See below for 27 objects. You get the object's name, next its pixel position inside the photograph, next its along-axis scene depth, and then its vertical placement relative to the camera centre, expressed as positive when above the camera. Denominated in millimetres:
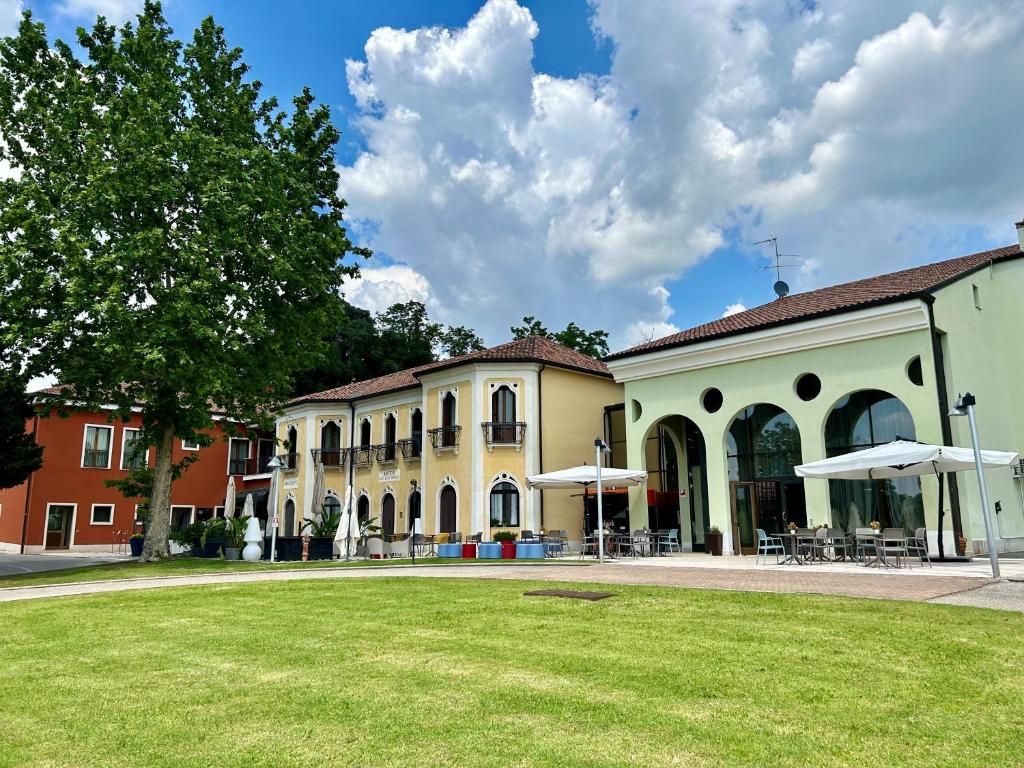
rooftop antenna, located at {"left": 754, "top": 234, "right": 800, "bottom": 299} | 29656 +9891
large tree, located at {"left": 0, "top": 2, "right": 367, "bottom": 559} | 17828 +7661
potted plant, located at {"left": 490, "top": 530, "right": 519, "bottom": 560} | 22250 -783
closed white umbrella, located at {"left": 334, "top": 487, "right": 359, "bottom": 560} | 22625 -384
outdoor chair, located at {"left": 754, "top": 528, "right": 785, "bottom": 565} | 18414 -891
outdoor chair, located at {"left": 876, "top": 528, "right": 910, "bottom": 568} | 15355 -746
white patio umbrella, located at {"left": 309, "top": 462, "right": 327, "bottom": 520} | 29447 +1010
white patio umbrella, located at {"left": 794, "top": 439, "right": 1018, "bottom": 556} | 15195 +1049
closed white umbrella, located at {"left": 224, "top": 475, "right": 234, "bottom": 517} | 29527 +768
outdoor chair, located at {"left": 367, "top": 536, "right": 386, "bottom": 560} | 23875 -1000
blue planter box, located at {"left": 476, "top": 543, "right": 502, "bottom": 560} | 22609 -1063
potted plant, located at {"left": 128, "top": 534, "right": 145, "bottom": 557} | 25609 -789
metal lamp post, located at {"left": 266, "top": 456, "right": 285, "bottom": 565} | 21673 +585
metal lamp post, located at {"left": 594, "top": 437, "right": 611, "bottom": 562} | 19109 +323
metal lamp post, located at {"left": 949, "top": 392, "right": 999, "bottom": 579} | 12617 +604
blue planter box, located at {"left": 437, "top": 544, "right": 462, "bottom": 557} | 23625 -1063
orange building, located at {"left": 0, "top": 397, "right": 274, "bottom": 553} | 35000 +1381
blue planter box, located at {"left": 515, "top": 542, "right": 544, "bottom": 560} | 21969 -1047
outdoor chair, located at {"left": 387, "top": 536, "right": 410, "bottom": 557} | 24722 -1025
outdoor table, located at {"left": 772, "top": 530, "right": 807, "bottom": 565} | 16938 -957
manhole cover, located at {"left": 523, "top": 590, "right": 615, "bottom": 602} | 10000 -1113
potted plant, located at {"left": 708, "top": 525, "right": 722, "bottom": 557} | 21906 -817
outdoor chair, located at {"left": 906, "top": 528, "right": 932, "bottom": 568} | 16281 -791
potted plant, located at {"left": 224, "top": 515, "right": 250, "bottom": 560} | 22359 -563
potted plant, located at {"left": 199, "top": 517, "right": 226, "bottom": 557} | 23734 -639
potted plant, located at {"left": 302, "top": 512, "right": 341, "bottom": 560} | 23094 -637
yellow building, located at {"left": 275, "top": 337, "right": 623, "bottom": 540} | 27500 +3139
